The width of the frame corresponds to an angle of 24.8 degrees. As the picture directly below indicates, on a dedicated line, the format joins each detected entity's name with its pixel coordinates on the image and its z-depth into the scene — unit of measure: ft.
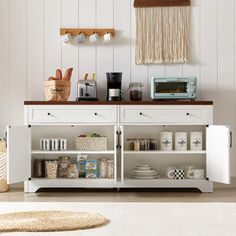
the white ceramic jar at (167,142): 17.12
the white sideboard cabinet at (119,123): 16.53
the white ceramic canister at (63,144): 17.11
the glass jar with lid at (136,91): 17.24
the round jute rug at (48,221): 8.65
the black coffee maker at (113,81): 17.24
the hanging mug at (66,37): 17.55
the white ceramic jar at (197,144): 17.08
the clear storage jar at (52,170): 16.94
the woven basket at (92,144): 17.08
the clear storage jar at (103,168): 17.03
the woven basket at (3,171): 16.99
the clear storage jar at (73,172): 17.03
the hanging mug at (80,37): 17.61
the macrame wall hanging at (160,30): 17.90
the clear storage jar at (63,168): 17.15
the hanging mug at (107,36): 17.58
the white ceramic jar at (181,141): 17.12
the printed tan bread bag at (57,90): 16.81
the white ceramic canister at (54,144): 17.07
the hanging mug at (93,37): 17.61
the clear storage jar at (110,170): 16.96
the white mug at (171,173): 17.03
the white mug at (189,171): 17.11
